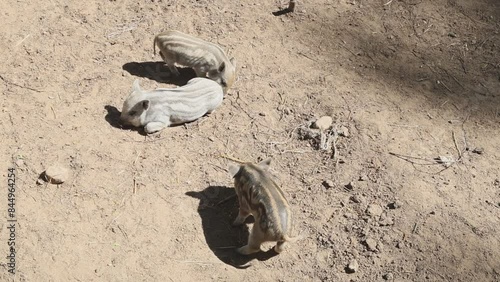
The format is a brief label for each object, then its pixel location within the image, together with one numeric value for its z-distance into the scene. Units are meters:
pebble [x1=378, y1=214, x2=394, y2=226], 5.28
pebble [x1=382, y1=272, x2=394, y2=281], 4.96
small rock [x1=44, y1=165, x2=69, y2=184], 5.14
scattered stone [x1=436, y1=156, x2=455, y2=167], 5.80
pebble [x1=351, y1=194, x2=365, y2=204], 5.44
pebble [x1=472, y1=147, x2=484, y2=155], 5.96
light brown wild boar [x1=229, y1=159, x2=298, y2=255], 4.61
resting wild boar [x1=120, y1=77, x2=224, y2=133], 5.61
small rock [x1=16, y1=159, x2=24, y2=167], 5.26
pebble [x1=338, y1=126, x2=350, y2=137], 5.97
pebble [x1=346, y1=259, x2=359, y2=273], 4.97
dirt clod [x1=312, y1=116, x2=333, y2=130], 5.99
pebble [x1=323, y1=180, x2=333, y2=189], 5.52
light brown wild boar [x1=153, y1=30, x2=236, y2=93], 6.09
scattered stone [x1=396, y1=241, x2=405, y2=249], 5.15
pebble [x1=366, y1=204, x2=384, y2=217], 5.35
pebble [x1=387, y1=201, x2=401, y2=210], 5.40
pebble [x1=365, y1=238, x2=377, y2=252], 5.11
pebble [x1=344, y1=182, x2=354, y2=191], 5.54
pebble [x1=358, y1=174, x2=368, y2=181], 5.61
